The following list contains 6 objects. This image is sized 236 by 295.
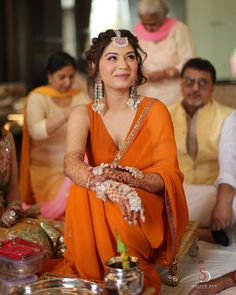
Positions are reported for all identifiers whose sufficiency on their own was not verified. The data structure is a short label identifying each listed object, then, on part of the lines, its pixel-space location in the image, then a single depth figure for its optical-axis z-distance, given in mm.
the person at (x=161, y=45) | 4254
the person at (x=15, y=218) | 2648
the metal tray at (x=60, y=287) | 2068
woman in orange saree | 2252
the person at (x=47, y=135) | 3936
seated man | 3324
